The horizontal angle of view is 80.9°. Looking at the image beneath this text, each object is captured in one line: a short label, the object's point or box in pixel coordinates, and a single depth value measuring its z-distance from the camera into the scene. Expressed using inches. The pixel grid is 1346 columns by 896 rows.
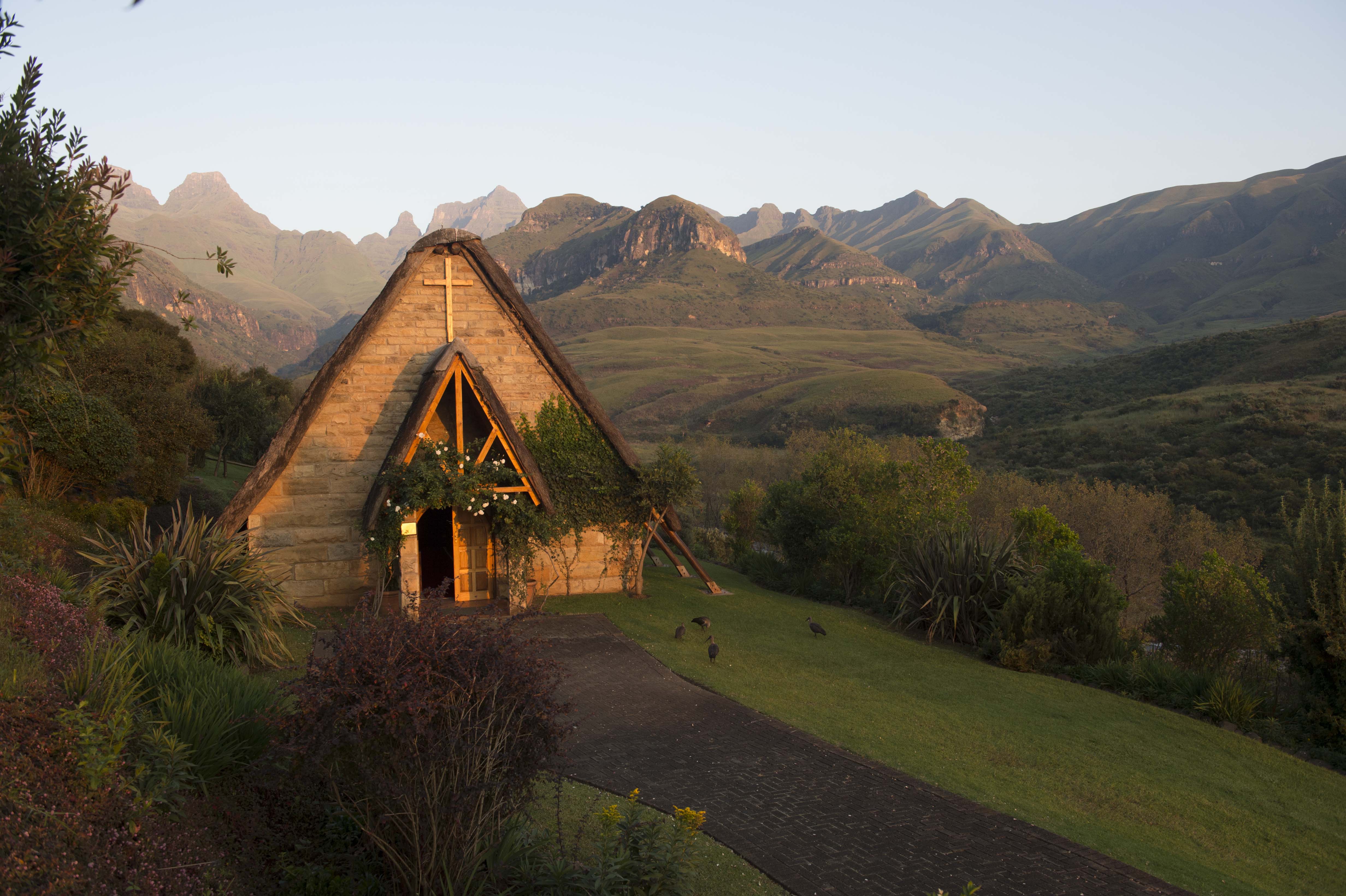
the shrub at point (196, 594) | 363.9
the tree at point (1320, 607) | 401.1
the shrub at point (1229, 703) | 425.1
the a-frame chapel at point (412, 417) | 522.9
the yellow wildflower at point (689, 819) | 185.9
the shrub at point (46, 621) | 207.0
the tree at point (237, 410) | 1248.2
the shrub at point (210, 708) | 203.9
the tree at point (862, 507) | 706.2
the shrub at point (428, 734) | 162.1
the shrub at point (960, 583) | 588.1
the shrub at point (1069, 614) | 530.9
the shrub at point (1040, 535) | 635.5
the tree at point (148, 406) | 839.1
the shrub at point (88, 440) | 666.2
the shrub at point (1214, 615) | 490.3
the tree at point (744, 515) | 984.9
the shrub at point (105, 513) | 660.1
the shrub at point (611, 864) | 179.5
